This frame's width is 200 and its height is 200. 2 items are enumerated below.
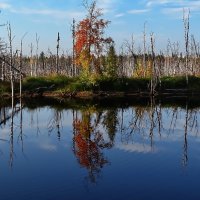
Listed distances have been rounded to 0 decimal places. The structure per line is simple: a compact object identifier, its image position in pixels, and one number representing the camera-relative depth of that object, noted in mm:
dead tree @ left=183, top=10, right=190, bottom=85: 45562
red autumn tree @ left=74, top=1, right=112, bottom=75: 41344
